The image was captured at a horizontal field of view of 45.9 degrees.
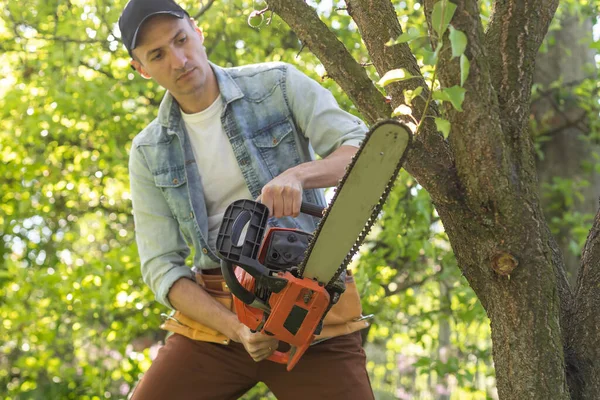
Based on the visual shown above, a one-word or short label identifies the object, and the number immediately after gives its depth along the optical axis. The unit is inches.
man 83.7
